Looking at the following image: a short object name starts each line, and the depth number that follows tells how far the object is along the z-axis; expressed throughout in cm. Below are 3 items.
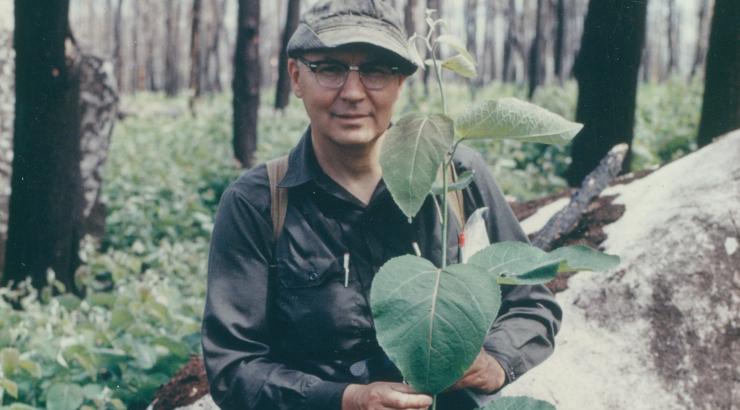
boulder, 304
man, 216
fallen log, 371
